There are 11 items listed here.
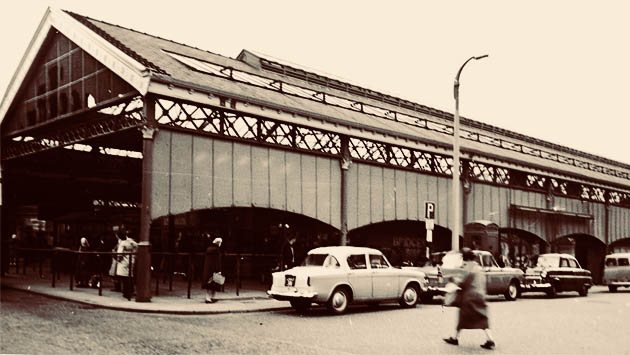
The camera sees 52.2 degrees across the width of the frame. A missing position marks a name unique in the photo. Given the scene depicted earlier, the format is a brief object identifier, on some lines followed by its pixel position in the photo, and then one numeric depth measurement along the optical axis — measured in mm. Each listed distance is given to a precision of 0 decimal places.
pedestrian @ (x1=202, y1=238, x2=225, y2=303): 17438
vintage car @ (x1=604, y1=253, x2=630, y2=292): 30312
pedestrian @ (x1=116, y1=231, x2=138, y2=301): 17594
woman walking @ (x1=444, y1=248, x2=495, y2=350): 11227
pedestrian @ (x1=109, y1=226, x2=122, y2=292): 18897
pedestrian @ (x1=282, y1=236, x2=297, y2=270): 21531
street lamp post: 21984
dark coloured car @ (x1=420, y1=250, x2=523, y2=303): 20422
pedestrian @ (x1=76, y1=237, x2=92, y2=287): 20406
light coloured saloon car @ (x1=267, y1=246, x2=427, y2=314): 16047
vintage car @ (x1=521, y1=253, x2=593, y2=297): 24656
